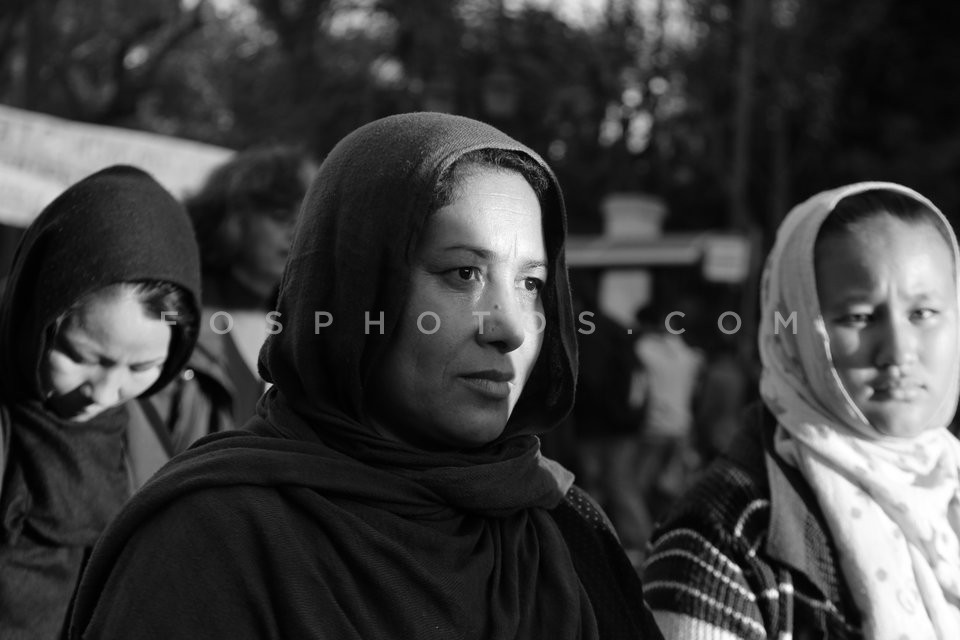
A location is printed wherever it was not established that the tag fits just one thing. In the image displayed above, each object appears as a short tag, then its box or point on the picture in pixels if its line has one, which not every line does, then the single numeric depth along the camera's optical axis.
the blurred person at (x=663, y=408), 8.07
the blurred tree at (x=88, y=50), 9.32
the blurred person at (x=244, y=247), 3.40
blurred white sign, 10.30
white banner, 6.58
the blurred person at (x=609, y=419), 6.35
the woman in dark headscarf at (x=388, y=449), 1.54
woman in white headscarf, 2.24
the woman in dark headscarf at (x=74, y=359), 2.42
